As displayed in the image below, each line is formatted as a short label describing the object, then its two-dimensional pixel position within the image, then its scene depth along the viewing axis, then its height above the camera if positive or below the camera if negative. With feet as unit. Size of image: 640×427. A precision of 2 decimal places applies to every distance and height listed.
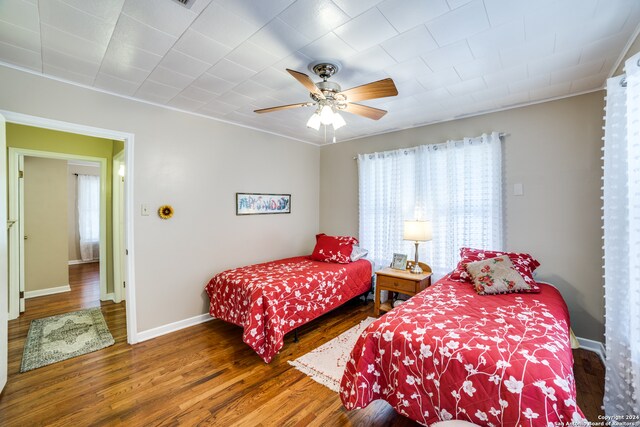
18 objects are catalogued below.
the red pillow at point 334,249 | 12.32 -1.73
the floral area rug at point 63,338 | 8.24 -4.30
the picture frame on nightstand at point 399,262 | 11.57 -2.17
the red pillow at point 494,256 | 8.14 -1.66
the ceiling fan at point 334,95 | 6.16 +2.83
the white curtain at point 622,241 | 4.89 -0.63
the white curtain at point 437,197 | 10.16 +0.57
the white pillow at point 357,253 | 12.64 -1.96
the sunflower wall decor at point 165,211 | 9.78 +0.04
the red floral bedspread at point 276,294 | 8.19 -2.89
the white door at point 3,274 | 6.66 -1.52
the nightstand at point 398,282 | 10.19 -2.75
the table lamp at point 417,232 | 10.63 -0.82
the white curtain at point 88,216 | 21.70 -0.26
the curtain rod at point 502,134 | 9.94 +2.76
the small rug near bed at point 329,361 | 7.31 -4.42
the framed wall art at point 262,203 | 12.24 +0.39
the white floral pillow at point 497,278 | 7.65 -1.93
